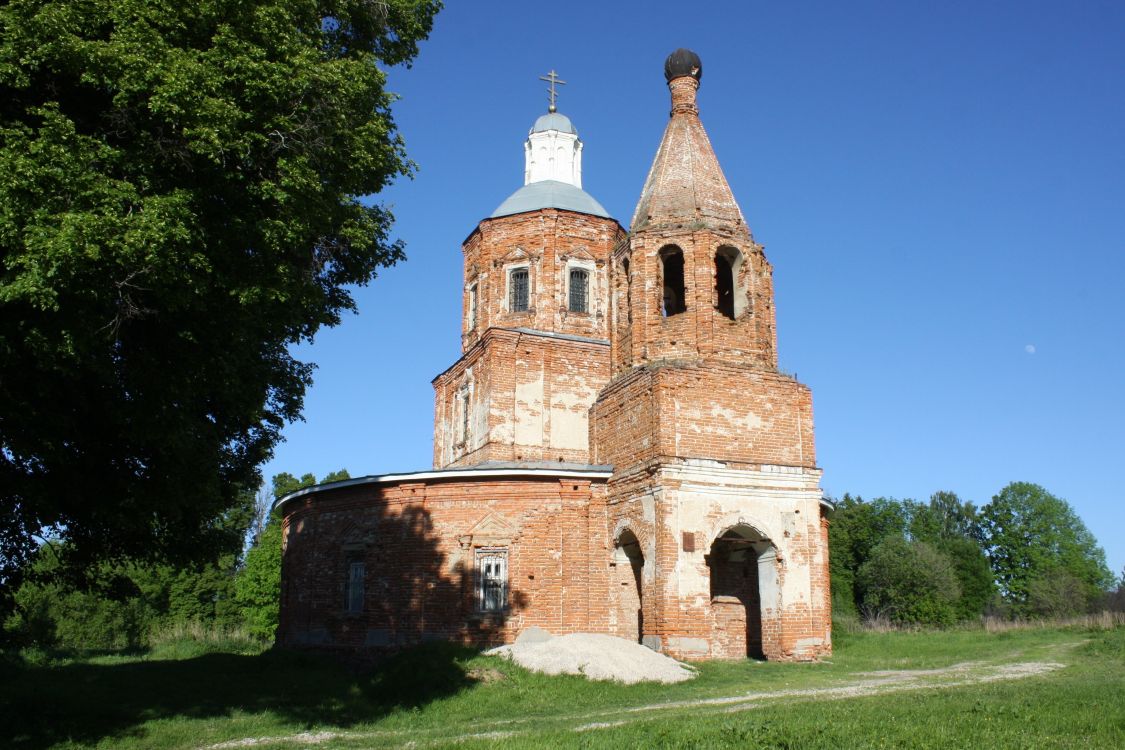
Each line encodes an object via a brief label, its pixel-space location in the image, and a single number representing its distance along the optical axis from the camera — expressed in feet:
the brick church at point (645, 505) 55.93
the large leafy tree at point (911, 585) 159.12
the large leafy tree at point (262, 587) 131.23
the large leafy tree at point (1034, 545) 187.01
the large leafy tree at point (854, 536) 172.35
